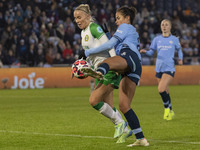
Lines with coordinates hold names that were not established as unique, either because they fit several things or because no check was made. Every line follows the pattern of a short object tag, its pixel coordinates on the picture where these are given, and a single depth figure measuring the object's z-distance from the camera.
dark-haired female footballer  14.16
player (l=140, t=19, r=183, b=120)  24.31
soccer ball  13.06
